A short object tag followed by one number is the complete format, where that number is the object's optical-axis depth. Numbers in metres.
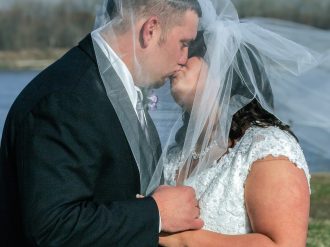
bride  3.81
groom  3.56
